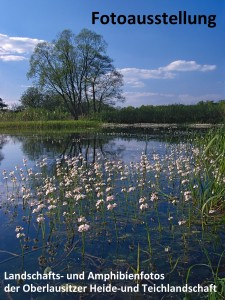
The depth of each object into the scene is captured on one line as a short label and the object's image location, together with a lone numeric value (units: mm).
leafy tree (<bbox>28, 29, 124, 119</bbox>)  64375
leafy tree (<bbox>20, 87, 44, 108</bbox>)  88500
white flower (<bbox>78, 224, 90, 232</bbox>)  5320
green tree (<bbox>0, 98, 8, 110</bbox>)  101212
